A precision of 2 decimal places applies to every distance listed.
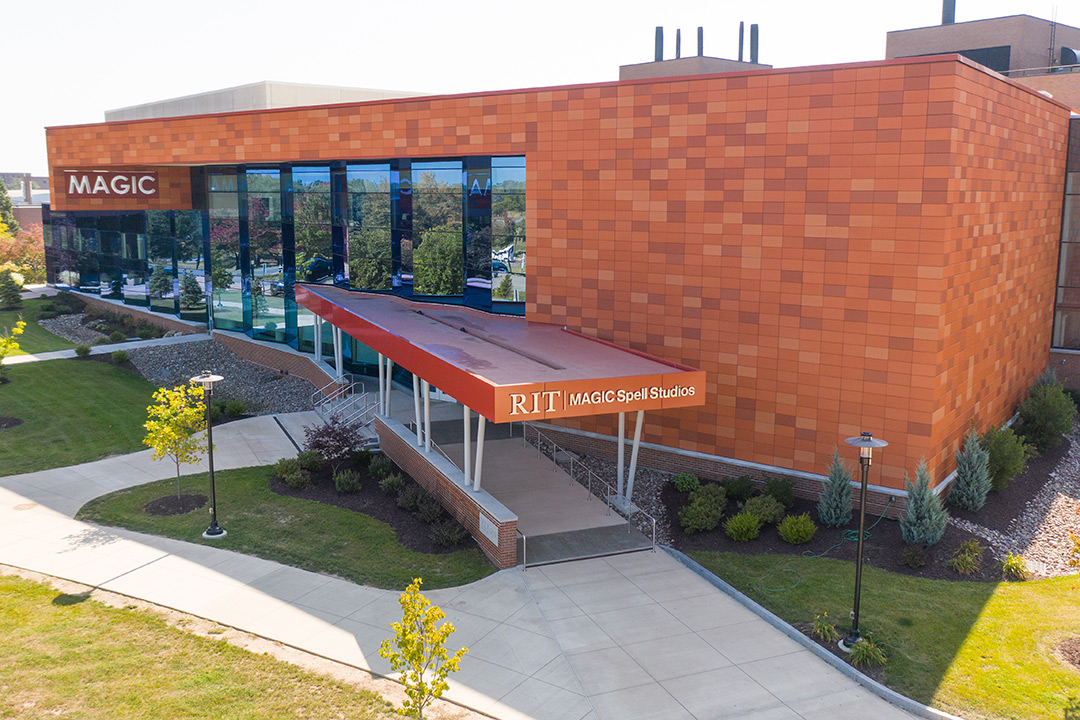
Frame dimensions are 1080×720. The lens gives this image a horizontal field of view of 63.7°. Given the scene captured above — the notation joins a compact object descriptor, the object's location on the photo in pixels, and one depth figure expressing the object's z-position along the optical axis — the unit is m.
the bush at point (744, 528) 20.11
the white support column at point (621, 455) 21.28
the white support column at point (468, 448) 20.28
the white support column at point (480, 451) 19.70
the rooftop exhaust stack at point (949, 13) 49.50
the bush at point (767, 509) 20.66
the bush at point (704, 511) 20.69
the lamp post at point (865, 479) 14.78
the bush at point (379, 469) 24.52
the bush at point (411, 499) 21.98
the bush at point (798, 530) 19.70
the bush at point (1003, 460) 22.33
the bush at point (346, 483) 23.42
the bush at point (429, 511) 21.03
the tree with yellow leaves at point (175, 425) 21.91
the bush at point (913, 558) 18.55
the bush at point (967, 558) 18.30
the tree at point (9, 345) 29.90
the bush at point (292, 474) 23.80
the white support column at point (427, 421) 22.52
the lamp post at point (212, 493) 20.00
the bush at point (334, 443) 25.05
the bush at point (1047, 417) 25.89
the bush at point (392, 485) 23.20
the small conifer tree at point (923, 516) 19.03
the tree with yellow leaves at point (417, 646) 11.62
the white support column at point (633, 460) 20.93
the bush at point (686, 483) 22.83
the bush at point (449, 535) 19.84
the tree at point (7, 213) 79.04
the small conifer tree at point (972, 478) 21.23
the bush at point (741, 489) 21.95
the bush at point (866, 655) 14.77
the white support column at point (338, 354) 32.16
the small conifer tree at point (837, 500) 20.39
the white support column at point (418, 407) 23.88
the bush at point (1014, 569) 18.25
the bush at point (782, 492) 21.45
